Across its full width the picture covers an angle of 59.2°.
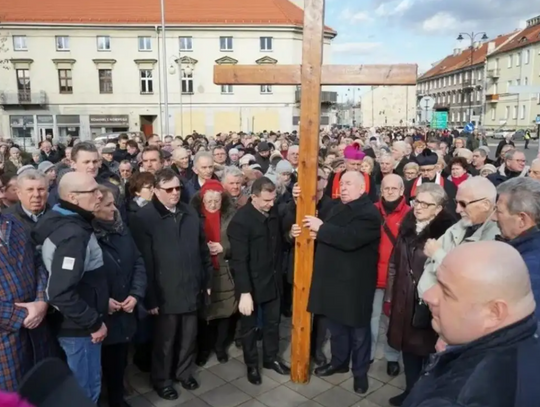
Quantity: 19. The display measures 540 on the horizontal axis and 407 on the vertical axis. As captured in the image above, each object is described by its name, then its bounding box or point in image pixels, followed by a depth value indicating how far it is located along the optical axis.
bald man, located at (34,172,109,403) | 2.91
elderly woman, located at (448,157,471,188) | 6.78
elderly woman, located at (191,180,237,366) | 4.53
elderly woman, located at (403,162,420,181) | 6.77
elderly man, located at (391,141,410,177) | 8.16
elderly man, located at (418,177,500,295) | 3.23
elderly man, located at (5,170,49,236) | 3.86
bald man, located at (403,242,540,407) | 1.39
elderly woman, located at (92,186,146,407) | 3.43
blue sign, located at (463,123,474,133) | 25.43
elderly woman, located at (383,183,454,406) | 3.62
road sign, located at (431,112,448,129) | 35.26
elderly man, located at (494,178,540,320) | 2.67
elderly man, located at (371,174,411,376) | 4.31
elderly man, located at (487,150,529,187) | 6.37
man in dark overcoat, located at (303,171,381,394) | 3.90
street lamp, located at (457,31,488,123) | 24.25
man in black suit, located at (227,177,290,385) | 4.14
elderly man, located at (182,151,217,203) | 5.67
